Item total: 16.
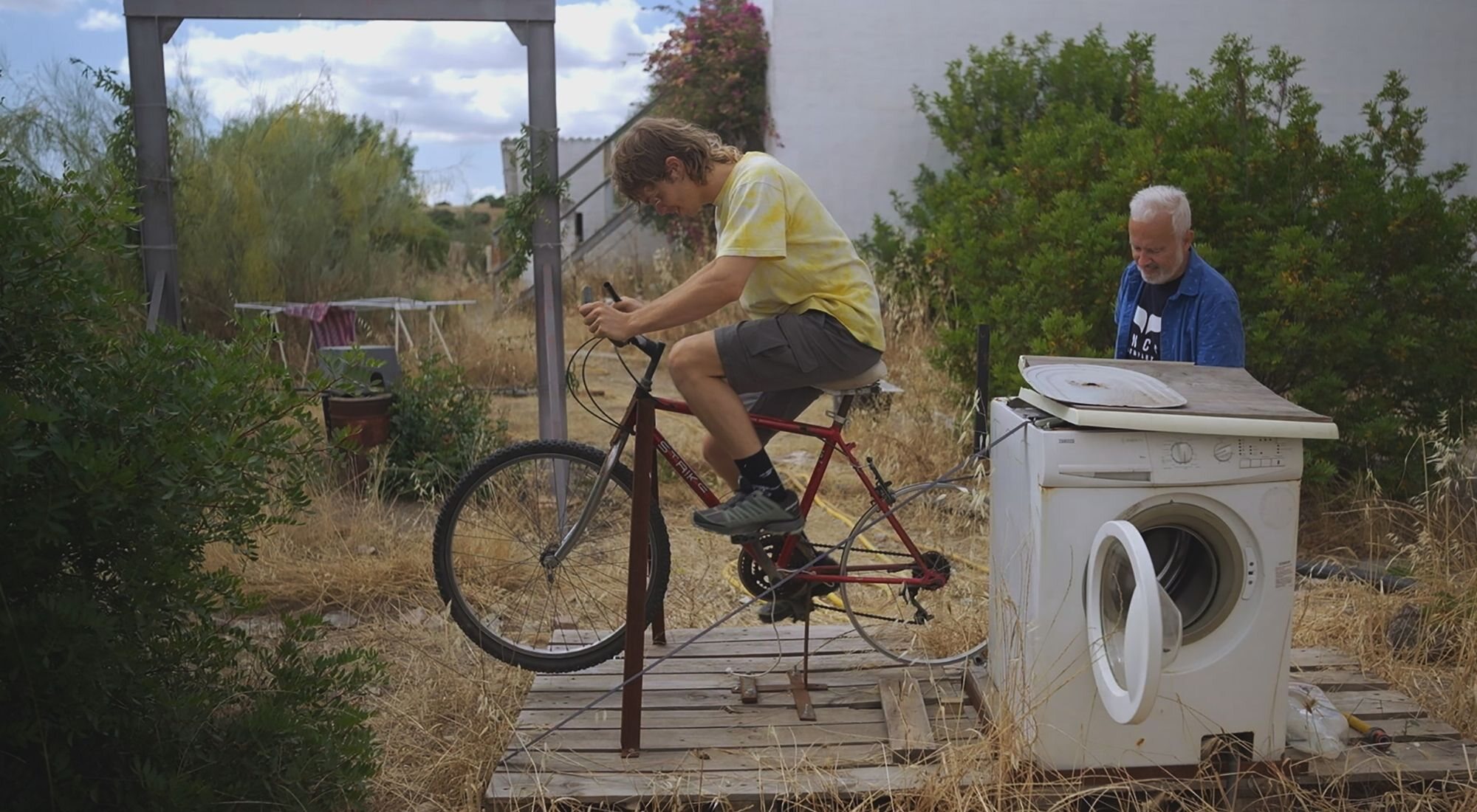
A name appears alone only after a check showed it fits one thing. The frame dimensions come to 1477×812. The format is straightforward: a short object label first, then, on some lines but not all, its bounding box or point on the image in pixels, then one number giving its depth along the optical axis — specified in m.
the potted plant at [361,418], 6.38
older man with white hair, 3.90
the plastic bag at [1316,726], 3.21
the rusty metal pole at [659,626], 3.92
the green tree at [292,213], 9.22
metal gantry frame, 5.80
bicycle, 3.75
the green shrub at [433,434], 6.51
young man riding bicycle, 3.35
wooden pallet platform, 3.07
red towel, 8.42
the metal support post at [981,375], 3.77
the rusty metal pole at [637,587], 3.25
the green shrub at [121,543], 2.52
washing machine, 2.94
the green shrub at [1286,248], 5.67
